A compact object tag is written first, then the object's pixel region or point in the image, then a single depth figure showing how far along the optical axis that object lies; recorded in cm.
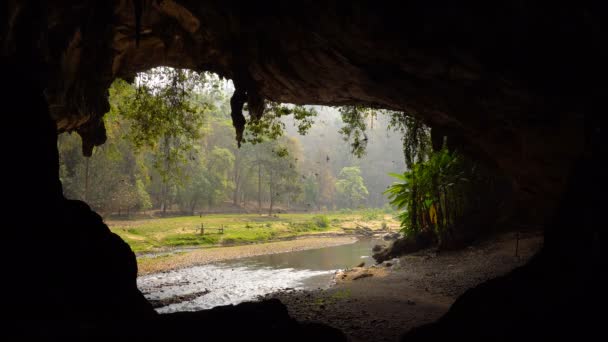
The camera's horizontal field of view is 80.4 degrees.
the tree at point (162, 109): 1235
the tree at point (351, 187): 6431
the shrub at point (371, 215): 4648
